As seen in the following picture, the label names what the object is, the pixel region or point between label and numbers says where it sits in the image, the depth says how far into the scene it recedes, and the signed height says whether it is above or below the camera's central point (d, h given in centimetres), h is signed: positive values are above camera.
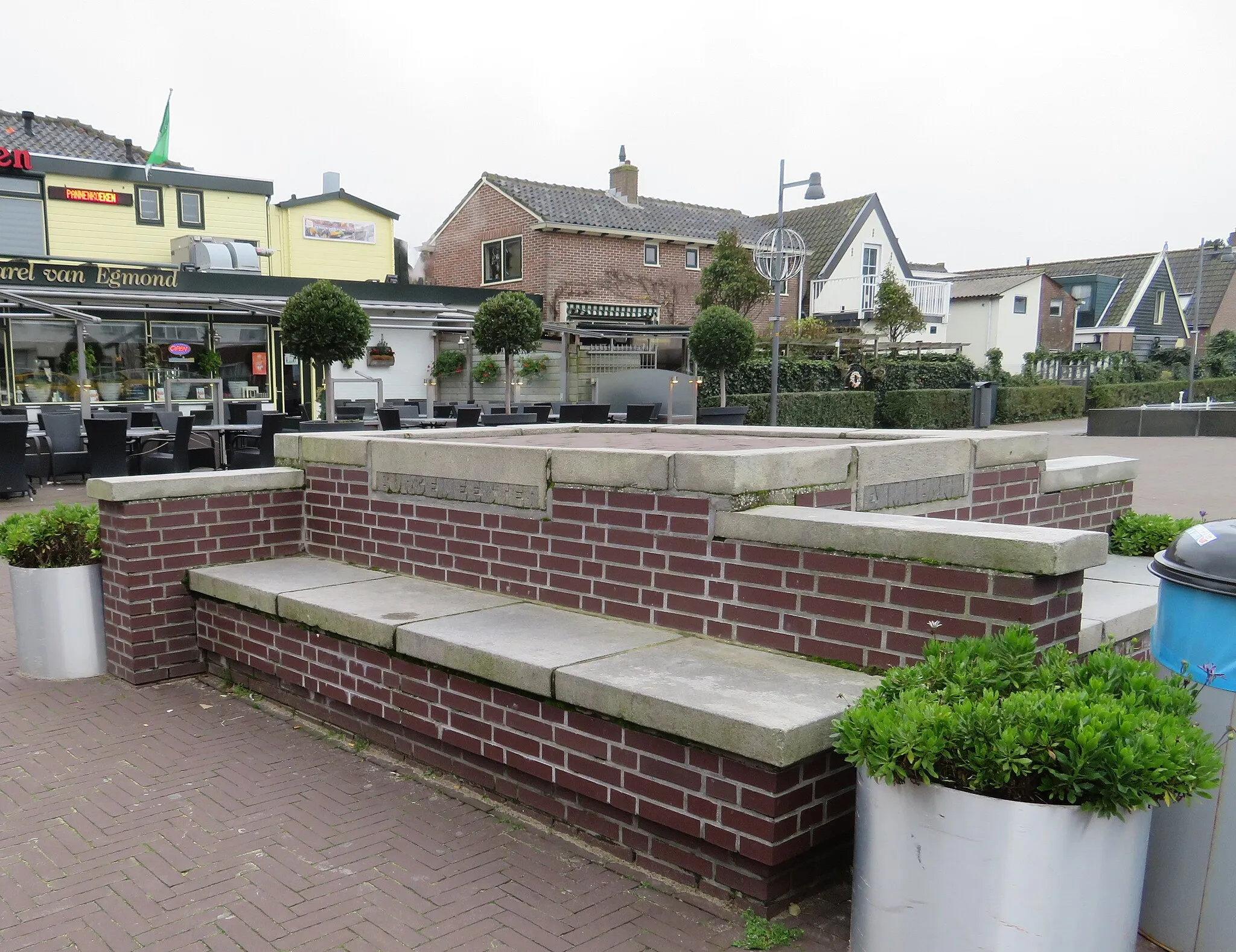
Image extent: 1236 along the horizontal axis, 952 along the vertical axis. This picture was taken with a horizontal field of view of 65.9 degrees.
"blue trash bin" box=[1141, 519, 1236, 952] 257 -120
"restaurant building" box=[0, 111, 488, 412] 1970 +185
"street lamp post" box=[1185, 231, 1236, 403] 2934 +258
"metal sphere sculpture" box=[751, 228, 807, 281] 2330 +332
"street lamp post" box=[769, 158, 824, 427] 1977 +217
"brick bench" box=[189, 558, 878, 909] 283 -124
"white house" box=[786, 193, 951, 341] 3569 +386
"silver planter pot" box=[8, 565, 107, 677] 524 -143
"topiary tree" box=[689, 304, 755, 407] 1812 +50
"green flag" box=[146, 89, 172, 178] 2439 +549
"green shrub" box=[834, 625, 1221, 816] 216 -87
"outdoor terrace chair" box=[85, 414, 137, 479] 1191 -104
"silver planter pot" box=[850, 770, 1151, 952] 219 -119
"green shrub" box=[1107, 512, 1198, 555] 556 -98
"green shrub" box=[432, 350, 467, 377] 2595 +4
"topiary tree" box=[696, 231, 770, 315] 2803 +251
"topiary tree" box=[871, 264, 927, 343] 2995 +169
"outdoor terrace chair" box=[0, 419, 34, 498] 1128 -114
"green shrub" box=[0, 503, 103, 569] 532 -100
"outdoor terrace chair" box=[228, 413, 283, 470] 1247 -117
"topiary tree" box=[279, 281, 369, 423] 1293 +52
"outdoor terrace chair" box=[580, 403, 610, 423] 1541 -78
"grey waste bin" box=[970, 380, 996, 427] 2541 -96
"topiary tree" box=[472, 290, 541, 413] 1673 +69
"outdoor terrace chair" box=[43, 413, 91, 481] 1256 -112
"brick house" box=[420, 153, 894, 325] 2905 +375
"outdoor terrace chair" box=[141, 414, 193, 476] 1165 -118
